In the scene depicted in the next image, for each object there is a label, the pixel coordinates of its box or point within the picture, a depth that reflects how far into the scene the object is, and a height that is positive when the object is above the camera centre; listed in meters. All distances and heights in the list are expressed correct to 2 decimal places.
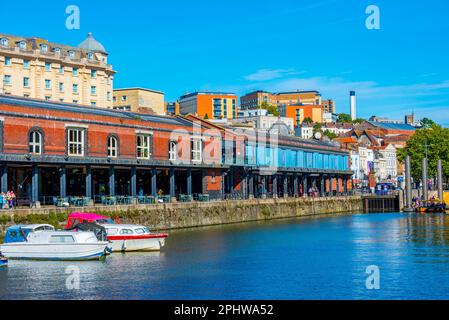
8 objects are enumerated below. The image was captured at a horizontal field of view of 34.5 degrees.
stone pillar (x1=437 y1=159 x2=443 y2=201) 123.25 +0.27
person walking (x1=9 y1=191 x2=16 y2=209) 61.90 -1.00
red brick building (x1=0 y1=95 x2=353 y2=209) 68.62 +3.47
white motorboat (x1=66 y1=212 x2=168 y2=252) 55.50 -3.94
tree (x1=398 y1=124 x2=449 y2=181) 158.32 +7.17
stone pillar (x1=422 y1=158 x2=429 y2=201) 123.56 +0.41
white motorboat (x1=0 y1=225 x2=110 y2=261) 50.50 -4.10
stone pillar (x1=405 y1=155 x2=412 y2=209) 120.25 -0.48
